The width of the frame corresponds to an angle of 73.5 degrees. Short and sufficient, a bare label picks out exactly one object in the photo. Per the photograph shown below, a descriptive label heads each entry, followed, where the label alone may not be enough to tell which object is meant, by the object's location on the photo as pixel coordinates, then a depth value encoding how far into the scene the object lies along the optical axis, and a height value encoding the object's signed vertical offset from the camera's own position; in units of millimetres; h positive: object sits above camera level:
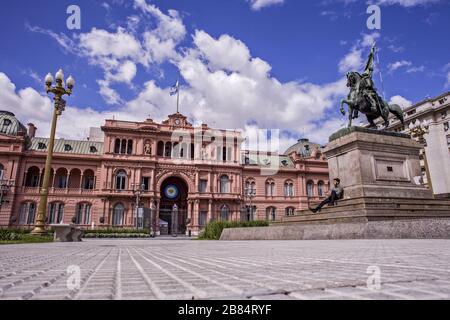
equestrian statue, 13688 +5926
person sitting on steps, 11508 +1227
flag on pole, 41500 +19166
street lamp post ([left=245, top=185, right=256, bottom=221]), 41347 +4982
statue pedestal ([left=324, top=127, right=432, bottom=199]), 11727 +2650
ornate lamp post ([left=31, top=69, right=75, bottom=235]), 16005 +6855
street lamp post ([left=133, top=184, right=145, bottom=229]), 35066 +4651
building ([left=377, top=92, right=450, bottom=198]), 42644 +12874
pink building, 35719 +6824
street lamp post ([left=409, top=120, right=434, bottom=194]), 19000 +6049
